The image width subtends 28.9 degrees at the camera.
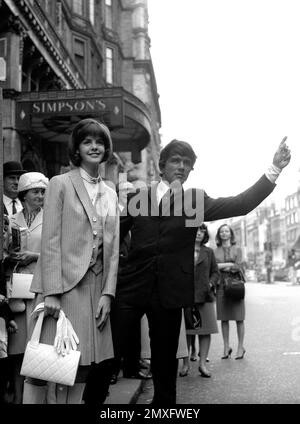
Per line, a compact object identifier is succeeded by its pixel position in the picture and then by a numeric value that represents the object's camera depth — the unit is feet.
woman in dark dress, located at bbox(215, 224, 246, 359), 27.55
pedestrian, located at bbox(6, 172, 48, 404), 13.06
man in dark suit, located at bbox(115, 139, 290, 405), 11.30
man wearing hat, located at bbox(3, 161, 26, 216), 17.76
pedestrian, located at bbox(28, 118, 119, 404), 9.77
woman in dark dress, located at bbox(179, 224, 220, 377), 23.26
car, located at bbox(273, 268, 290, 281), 228.43
